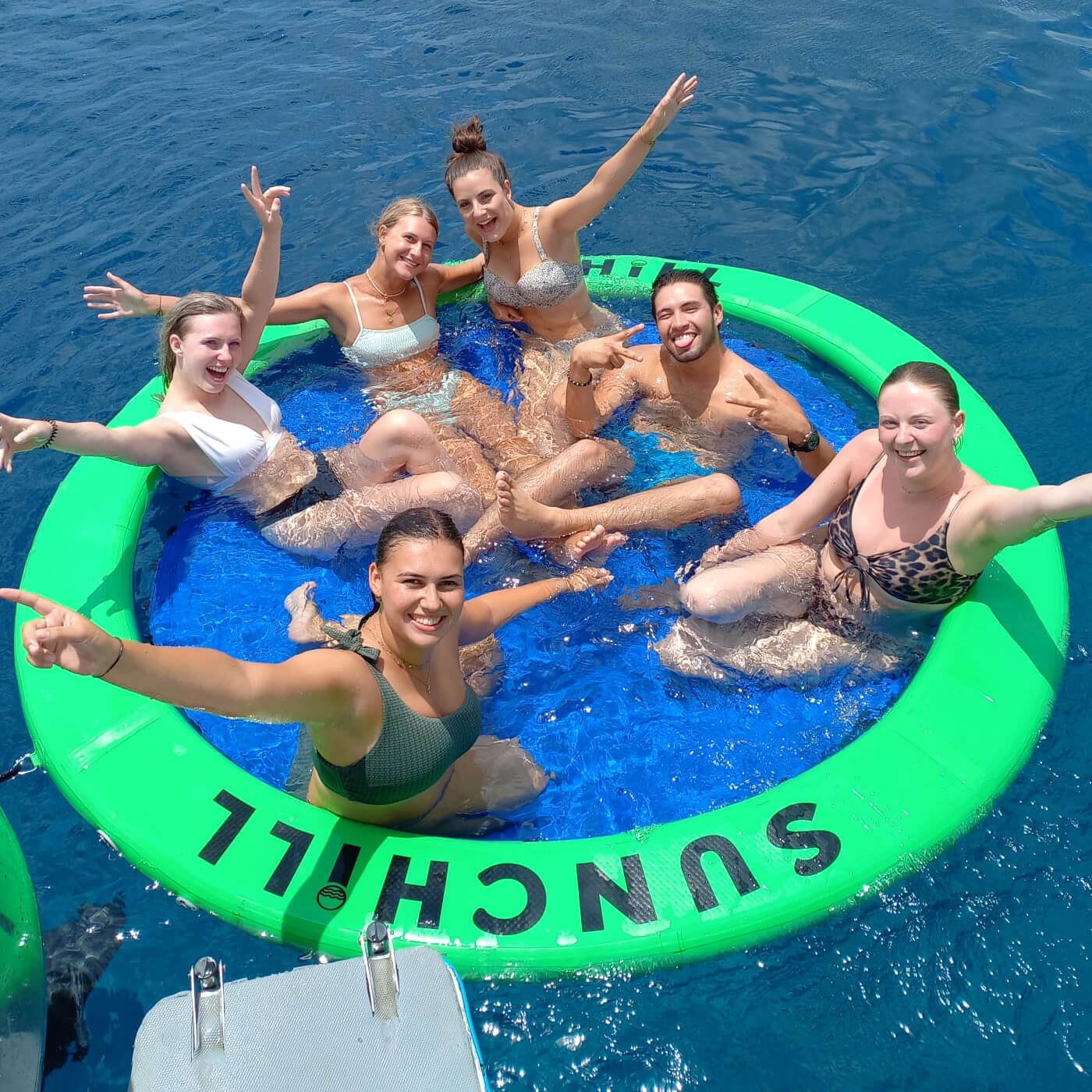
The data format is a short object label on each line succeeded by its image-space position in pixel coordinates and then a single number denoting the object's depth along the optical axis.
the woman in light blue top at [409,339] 5.46
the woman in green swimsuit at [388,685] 2.38
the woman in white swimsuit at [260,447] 4.57
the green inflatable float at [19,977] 2.78
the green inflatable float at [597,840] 3.32
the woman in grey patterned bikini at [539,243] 5.37
